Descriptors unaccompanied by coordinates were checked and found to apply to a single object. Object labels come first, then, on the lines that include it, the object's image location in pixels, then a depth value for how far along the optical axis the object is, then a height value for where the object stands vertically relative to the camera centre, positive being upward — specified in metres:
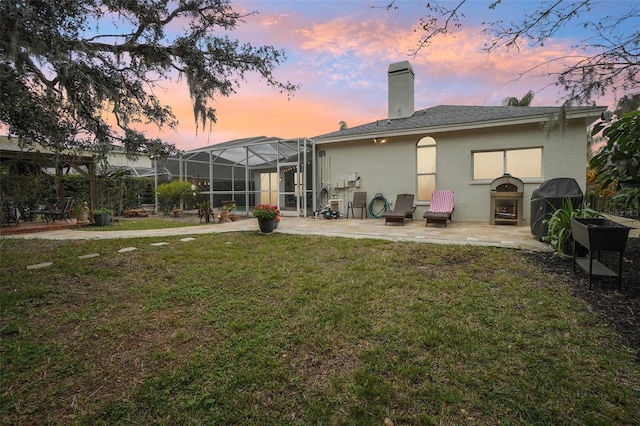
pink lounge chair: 8.59 -0.20
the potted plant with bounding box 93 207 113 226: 9.32 -0.51
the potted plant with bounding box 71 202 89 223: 9.25 -0.37
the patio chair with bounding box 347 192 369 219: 10.91 -0.21
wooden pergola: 4.80 +0.75
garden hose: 10.73 -0.29
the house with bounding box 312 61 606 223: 8.40 +1.38
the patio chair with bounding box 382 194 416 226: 8.64 -0.39
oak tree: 3.08 +1.77
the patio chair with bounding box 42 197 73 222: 9.09 -0.33
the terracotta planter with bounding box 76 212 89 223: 9.28 -0.50
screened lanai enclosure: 11.67 +1.16
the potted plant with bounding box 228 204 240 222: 10.43 -0.63
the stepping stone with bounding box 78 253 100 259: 4.98 -0.91
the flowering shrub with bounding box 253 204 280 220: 7.12 -0.32
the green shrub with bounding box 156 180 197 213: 12.37 +0.22
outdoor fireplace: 8.12 -0.15
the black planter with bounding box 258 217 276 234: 7.17 -0.63
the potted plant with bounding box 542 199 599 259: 4.58 -0.52
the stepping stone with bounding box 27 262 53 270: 4.42 -0.94
